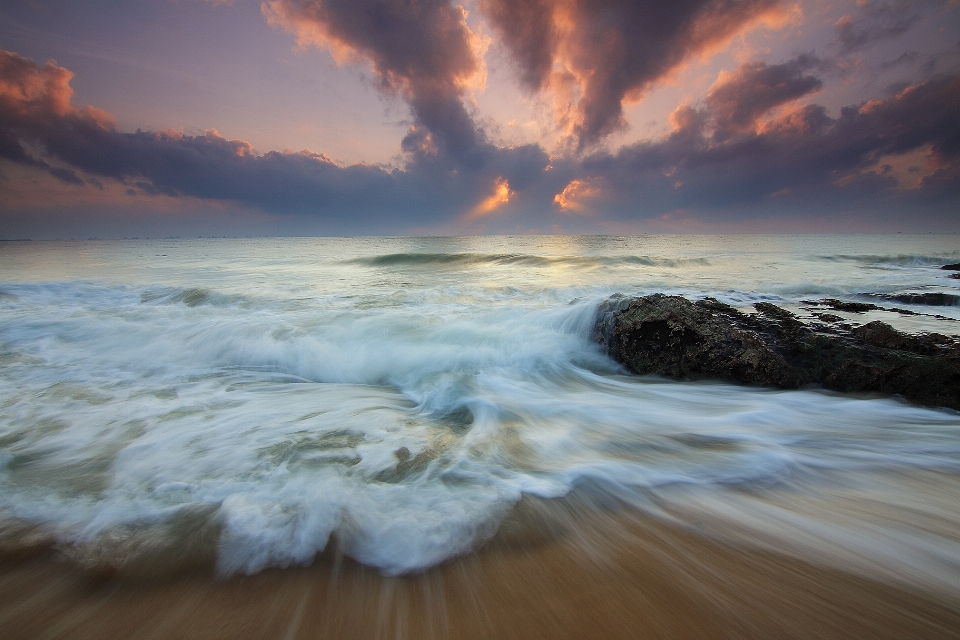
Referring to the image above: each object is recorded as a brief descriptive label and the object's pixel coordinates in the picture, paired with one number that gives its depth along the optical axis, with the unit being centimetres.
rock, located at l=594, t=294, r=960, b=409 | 369
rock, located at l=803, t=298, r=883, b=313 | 718
